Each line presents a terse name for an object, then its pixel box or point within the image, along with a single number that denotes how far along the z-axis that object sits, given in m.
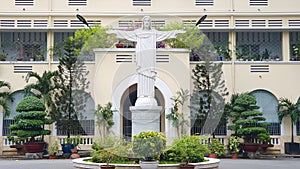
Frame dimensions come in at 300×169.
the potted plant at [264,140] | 20.59
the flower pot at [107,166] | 12.78
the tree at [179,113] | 19.98
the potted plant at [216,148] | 20.31
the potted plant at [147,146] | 12.59
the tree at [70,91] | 21.44
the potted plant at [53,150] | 20.27
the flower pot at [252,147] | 20.81
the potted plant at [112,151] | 13.64
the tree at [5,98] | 21.89
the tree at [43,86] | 21.85
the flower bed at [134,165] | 13.28
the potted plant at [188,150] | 13.81
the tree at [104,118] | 20.06
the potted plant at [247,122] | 20.62
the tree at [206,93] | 21.47
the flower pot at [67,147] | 20.83
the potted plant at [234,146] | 21.12
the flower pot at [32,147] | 20.48
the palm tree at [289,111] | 21.80
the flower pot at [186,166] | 13.02
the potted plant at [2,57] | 23.50
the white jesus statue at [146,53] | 14.21
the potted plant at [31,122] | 20.25
